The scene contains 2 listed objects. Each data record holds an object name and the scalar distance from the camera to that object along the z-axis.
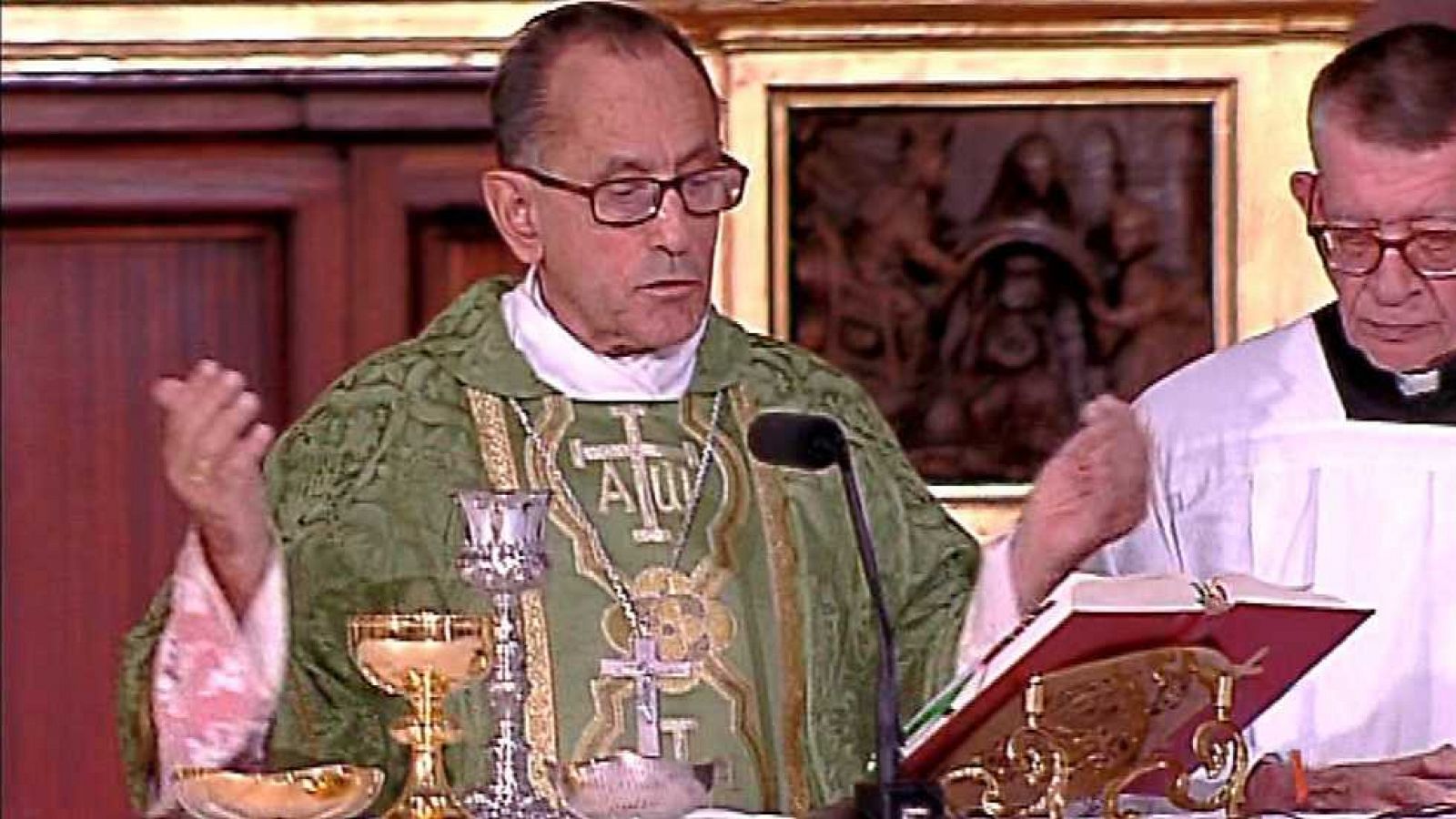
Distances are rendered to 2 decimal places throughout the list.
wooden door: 13.60
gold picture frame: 13.07
